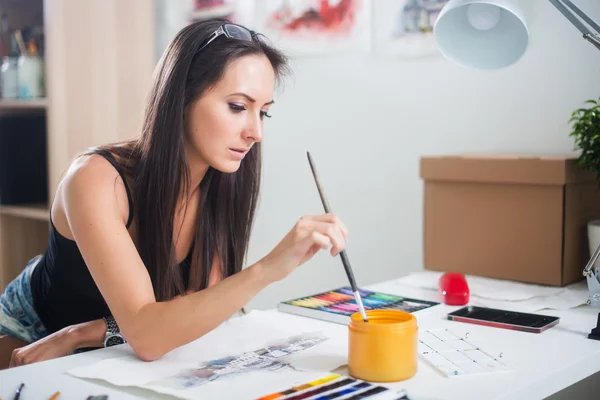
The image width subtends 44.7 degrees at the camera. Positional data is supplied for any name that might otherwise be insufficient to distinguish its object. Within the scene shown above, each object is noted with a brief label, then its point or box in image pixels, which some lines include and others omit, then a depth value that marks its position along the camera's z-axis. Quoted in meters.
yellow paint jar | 0.97
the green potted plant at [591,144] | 1.55
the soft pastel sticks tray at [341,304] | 1.32
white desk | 0.94
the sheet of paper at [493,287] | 1.52
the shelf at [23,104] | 2.58
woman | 1.10
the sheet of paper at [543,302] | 1.42
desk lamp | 1.48
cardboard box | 1.62
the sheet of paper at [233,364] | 0.96
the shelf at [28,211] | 2.63
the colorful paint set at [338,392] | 0.90
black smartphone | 1.25
